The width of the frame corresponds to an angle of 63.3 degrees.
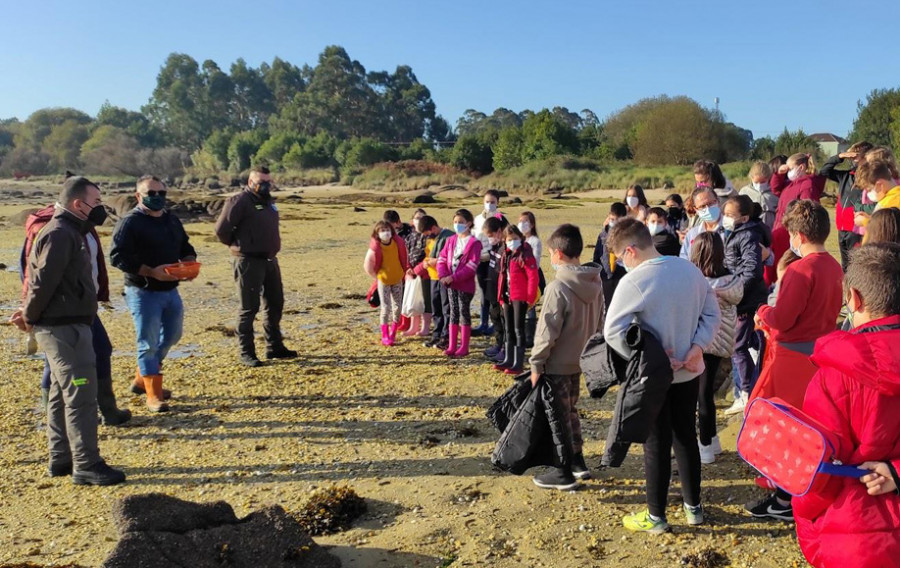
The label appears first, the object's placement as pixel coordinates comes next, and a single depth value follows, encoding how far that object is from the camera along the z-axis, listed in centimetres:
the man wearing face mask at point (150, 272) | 704
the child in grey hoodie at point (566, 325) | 497
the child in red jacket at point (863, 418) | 248
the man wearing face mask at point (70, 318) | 539
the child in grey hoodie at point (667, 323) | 402
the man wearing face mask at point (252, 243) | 848
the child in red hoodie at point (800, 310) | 453
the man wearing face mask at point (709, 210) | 661
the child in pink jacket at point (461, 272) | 886
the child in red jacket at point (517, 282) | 793
